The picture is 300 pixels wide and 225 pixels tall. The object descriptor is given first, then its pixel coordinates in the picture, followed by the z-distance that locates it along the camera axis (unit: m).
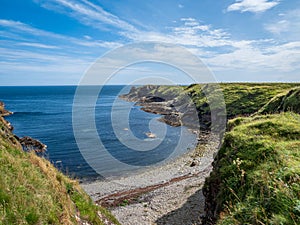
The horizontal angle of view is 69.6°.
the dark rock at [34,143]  45.06
